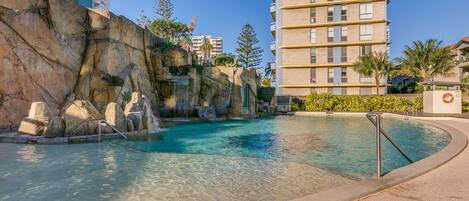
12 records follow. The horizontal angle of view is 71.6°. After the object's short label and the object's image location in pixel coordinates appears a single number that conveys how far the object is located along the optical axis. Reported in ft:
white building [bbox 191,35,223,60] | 586.53
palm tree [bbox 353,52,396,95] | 129.18
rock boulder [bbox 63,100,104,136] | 40.50
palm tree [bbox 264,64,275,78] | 243.15
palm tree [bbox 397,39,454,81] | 130.00
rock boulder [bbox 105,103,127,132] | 44.62
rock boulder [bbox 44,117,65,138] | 38.99
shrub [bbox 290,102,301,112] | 125.08
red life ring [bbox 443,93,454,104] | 82.28
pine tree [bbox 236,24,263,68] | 220.84
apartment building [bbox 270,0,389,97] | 144.15
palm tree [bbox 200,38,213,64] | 215.96
